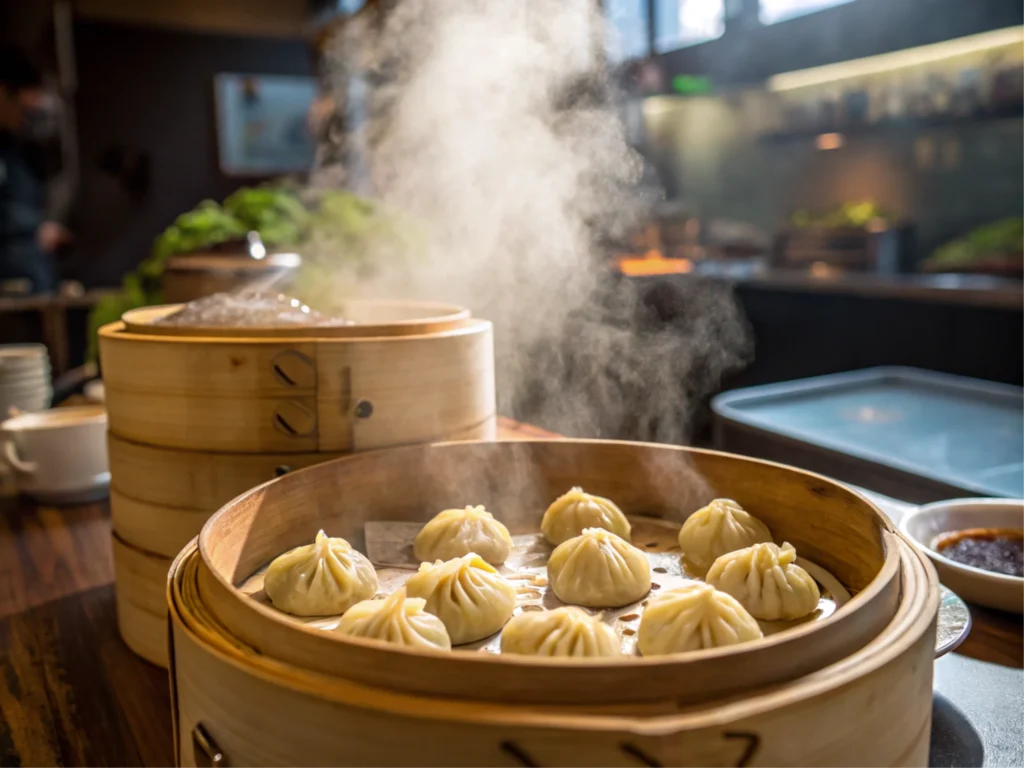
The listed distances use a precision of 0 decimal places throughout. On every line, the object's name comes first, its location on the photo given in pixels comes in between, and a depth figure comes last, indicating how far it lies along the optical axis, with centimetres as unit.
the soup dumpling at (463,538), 43
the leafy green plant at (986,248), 186
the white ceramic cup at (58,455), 65
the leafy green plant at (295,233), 84
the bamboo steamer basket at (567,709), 24
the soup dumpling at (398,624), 33
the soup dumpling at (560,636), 32
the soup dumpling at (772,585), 38
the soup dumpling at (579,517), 46
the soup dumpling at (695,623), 33
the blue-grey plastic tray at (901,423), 77
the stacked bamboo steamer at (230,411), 44
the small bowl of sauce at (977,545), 44
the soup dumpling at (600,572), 40
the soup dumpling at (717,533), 42
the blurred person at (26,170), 205
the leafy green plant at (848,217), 226
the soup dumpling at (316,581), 38
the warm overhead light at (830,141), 250
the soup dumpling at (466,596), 37
